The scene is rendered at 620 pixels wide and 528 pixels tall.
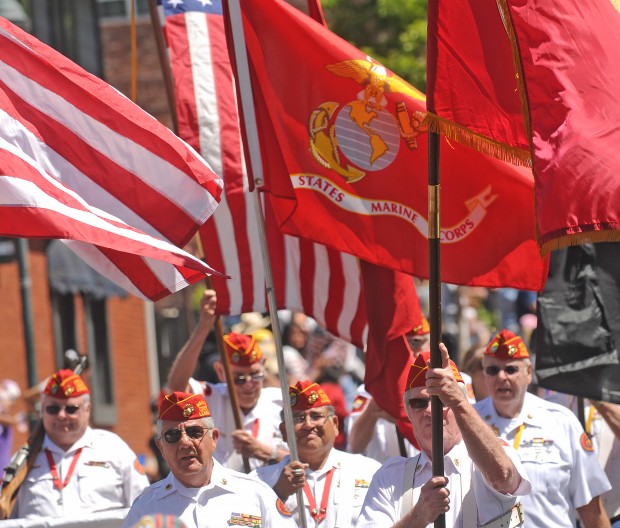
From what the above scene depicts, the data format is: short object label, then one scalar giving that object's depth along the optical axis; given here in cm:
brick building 3794
